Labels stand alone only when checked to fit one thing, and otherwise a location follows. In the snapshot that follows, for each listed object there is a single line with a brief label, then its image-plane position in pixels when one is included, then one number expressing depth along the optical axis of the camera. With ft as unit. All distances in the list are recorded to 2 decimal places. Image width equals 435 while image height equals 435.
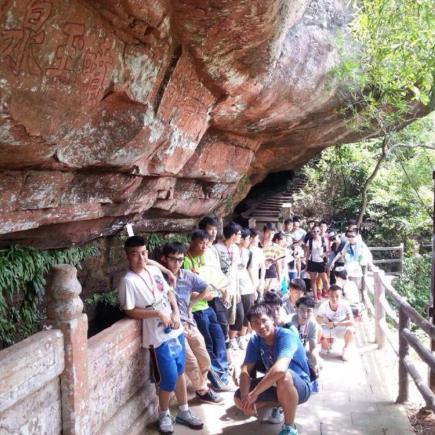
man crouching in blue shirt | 13.92
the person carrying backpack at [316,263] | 34.24
